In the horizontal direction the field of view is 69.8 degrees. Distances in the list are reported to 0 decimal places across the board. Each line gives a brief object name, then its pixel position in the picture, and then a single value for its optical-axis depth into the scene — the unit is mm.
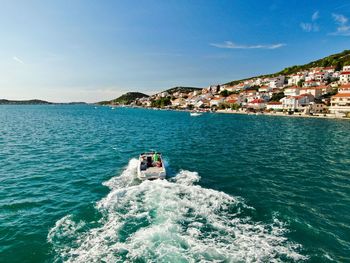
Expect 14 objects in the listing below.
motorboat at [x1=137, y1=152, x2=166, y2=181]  24484
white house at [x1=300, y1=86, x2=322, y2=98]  142875
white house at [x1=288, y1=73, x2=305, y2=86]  194500
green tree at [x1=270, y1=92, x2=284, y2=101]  171100
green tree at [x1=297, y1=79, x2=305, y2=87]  184525
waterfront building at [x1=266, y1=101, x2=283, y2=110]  142662
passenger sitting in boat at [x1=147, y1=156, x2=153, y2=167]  27797
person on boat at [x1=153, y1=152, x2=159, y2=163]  28202
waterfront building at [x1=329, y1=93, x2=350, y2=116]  106500
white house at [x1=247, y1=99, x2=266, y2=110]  157750
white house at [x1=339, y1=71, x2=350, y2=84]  150375
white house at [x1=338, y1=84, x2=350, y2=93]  116312
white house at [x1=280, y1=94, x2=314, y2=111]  131375
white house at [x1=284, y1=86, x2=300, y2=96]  155900
